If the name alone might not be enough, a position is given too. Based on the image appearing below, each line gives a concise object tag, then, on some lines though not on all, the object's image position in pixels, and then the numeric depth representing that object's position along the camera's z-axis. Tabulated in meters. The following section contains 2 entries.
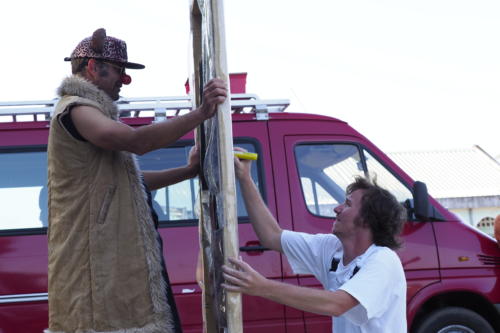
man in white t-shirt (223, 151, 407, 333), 2.37
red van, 4.94
